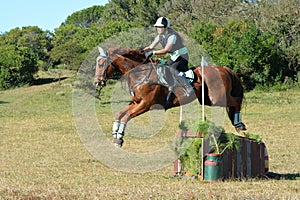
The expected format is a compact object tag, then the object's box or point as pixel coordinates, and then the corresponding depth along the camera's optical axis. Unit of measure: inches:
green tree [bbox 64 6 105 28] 4360.2
